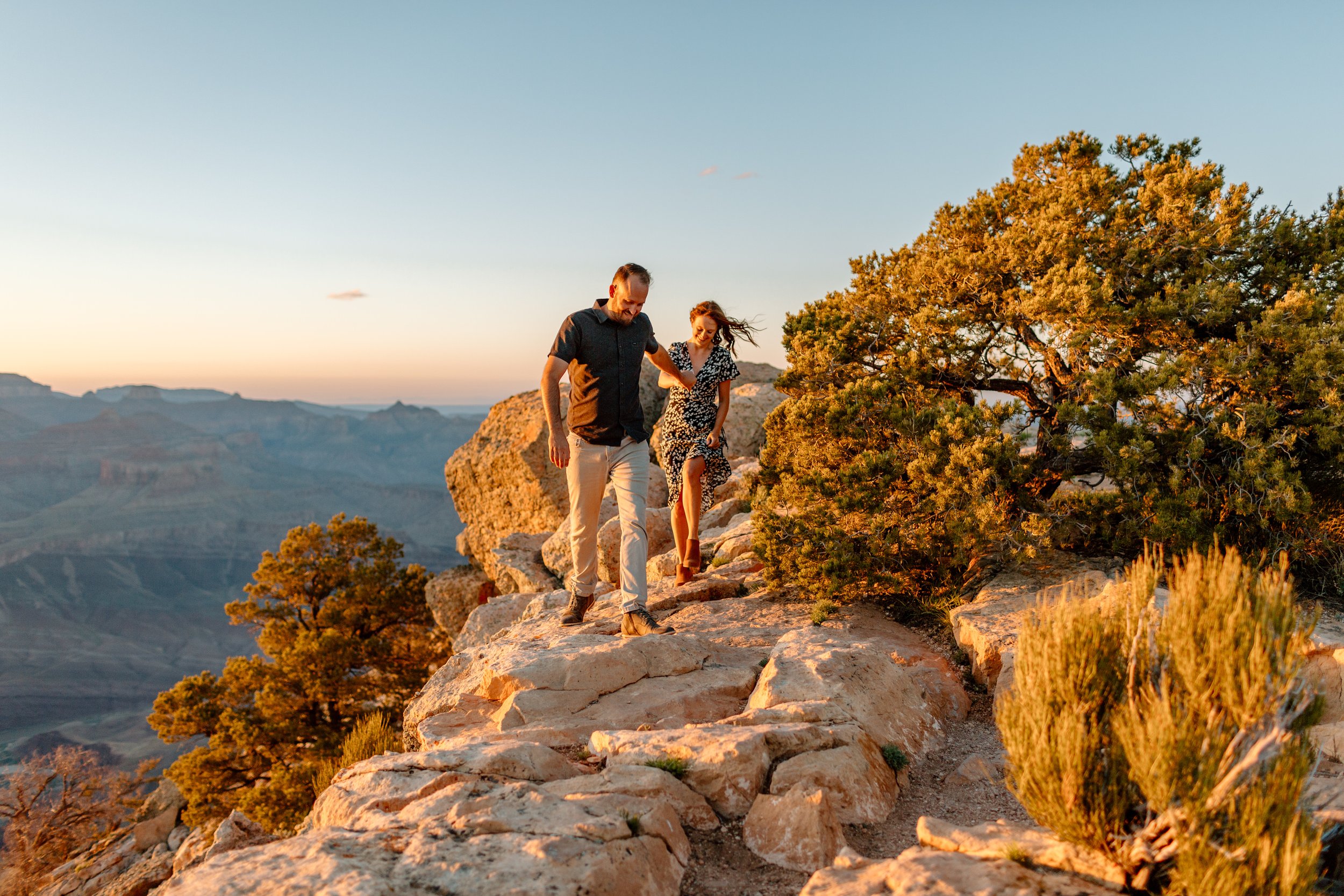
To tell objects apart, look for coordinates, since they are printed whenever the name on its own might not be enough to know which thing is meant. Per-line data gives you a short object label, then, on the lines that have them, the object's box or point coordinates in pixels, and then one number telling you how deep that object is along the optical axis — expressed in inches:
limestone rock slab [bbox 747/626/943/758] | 202.1
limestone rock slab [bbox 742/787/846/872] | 147.4
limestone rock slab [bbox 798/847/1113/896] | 105.7
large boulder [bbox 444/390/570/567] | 673.0
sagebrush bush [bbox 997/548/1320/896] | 93.8
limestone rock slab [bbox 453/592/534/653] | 468.8
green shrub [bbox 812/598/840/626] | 293.0
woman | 297.3
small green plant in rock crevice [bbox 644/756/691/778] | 165.3
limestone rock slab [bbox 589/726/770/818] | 163.0
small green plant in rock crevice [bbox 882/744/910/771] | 189.6
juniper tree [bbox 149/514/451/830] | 664.4
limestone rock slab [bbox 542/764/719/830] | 153.9
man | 233.1
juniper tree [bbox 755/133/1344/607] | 270.1
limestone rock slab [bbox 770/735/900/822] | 165.2
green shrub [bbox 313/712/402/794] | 314.3
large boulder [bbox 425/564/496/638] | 709.9
